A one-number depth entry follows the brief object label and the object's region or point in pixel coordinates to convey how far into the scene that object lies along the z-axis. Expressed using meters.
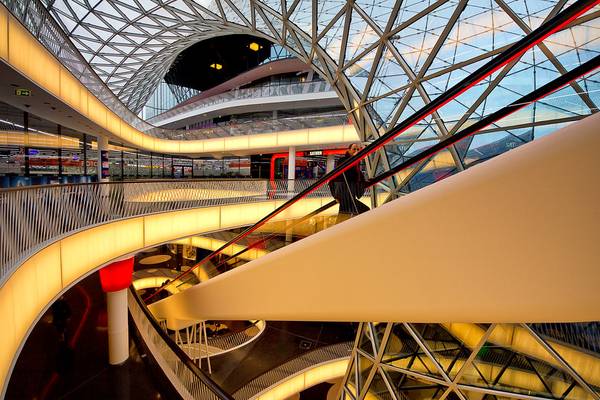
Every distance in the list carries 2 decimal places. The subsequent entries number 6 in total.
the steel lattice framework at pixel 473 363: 6.30
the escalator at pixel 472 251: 1.38
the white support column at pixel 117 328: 12.55
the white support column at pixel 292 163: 27.68
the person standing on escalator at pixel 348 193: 6.22
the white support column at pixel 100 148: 20.02
